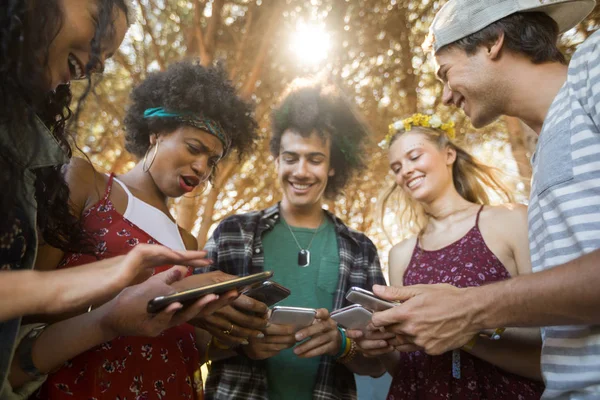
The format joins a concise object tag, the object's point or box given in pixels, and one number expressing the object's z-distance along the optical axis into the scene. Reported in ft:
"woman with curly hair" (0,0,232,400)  3.25
